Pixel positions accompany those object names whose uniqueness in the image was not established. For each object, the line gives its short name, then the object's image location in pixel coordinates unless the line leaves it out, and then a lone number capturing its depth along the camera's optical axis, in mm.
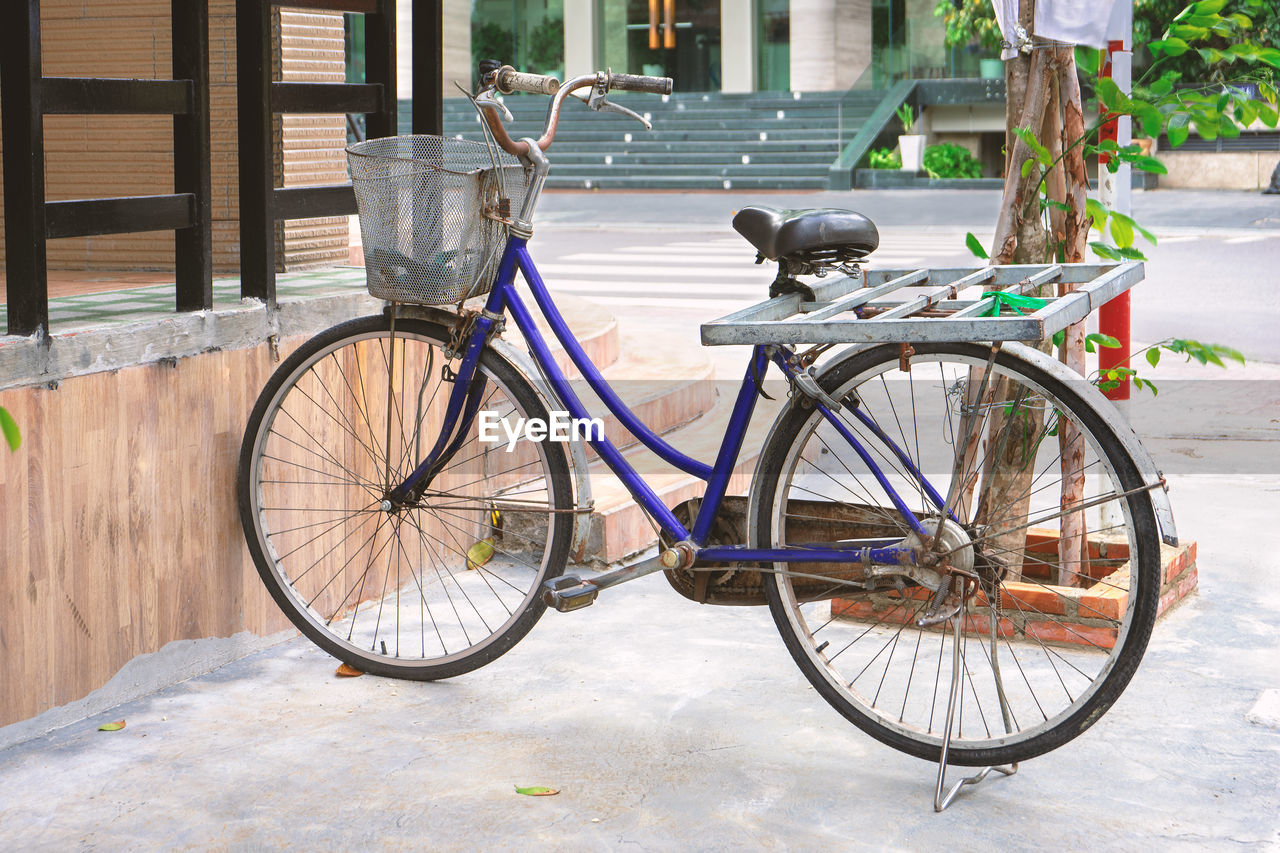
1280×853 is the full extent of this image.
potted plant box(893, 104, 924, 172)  24984
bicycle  3100
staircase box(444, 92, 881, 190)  25547
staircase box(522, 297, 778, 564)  4711
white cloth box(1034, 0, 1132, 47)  3836
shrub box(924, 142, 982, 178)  24859
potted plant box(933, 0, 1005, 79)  26828
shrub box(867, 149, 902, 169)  25594
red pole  4500
